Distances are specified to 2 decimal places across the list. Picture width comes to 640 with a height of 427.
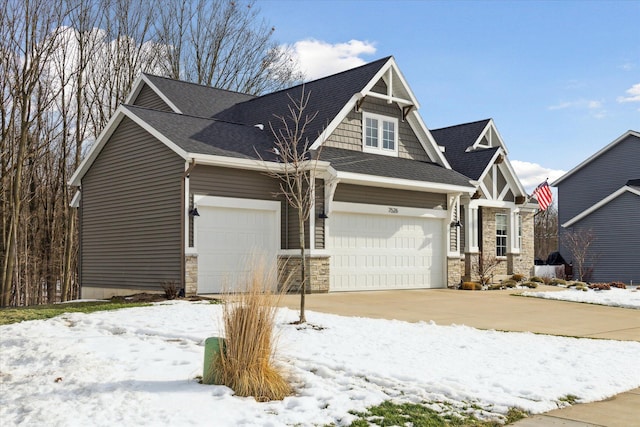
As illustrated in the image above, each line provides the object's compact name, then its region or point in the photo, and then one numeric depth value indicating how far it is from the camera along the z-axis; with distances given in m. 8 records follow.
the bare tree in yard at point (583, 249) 31.84
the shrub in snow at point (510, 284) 22.33
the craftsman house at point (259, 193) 16.88
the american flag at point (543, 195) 30.69
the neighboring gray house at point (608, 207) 30.95
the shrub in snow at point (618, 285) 23.25
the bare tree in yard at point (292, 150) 17.33
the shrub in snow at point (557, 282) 24.07
